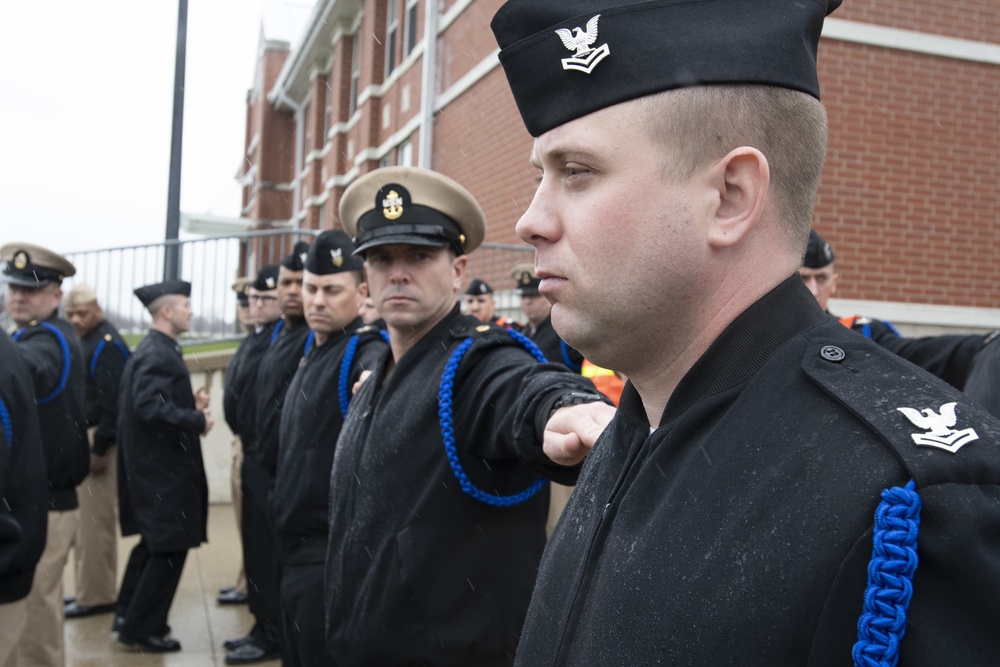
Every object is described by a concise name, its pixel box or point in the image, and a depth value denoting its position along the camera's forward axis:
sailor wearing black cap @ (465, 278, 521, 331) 9.40
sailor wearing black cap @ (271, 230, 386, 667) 3.95
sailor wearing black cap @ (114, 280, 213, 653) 6.22
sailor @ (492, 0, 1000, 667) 0.93
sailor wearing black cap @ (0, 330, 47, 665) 3.97
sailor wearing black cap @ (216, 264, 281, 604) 7.45
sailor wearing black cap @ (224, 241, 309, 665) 6.01
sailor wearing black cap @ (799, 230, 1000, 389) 4.30
